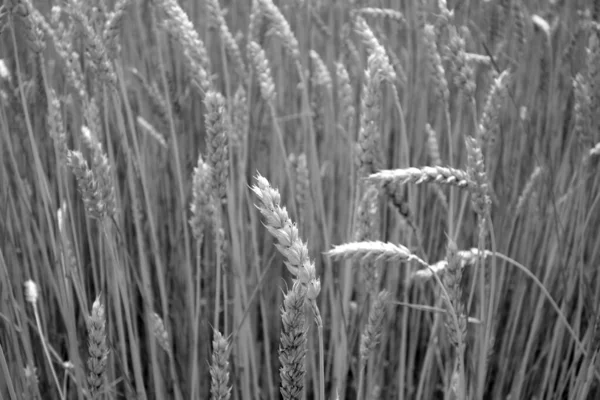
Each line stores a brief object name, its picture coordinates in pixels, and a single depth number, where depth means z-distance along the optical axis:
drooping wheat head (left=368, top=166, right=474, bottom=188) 0.96
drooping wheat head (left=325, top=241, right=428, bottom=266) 0.91
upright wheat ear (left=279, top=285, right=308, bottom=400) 0.75
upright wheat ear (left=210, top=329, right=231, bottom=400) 0.90
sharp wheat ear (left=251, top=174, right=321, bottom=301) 0.73
